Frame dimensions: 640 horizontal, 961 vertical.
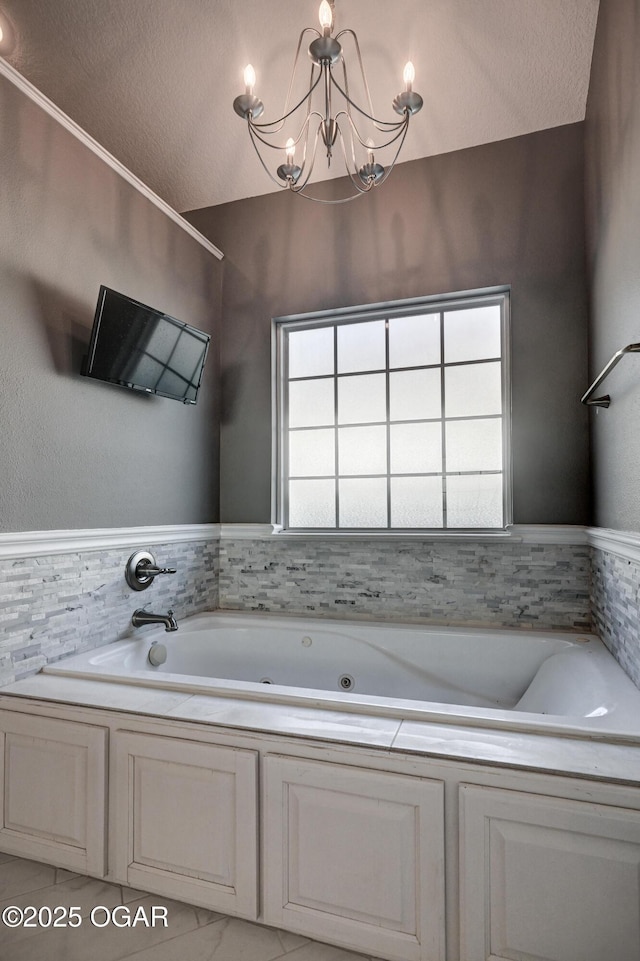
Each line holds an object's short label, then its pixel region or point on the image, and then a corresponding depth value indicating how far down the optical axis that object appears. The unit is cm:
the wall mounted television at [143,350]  196
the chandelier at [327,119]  140
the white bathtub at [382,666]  150
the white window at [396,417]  254
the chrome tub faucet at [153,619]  220
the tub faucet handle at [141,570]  223
